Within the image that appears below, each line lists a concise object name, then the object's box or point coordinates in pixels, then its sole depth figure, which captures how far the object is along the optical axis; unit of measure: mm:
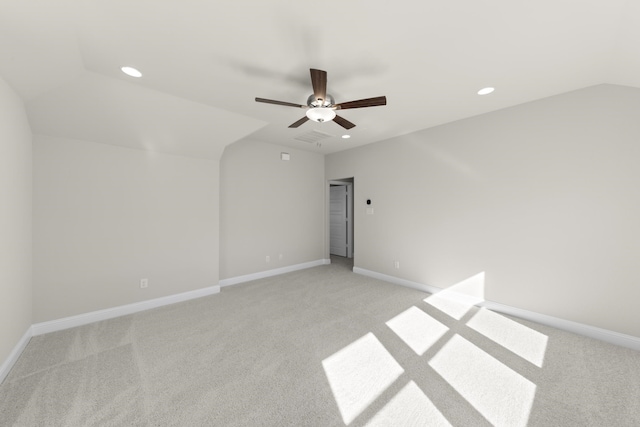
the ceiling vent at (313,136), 3974
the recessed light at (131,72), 2109
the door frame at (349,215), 6203
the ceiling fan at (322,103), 1940
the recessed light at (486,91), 2525
